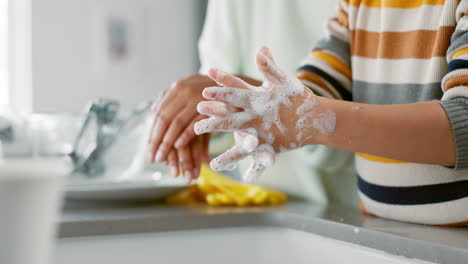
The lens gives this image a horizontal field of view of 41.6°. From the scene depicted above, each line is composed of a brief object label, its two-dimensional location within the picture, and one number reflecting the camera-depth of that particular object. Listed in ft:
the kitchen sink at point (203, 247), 3.05
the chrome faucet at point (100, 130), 4.33
